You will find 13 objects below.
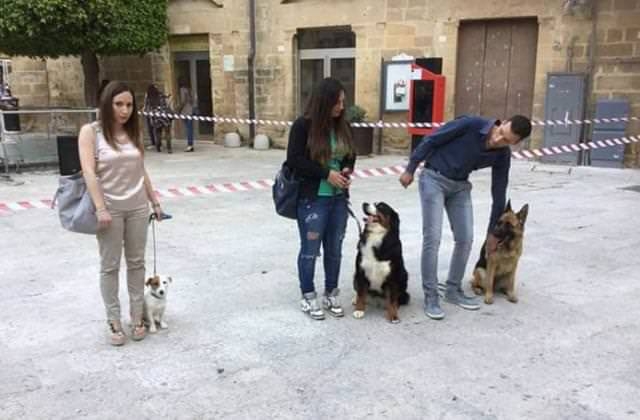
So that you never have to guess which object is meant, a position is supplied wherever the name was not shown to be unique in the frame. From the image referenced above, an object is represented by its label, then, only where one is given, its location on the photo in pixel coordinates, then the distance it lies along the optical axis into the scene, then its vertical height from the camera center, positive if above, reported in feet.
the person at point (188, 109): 45.68 -0.90
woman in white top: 10.97 -1.74
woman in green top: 12.38 -1.71
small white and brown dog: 12.67 -4.27
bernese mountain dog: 12.66 -3.45
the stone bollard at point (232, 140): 48.57 -3.42
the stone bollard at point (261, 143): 47.03 -3.54
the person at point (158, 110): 43.40 -0.92
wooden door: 37.11 +2.05
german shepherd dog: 13.79 -3.85
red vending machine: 38.01 +0.04
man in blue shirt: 12.71 -1.73
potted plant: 40.93 -2.38
